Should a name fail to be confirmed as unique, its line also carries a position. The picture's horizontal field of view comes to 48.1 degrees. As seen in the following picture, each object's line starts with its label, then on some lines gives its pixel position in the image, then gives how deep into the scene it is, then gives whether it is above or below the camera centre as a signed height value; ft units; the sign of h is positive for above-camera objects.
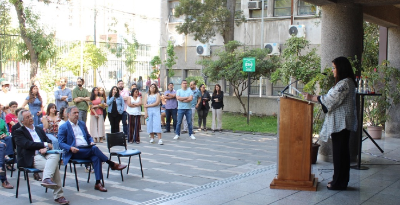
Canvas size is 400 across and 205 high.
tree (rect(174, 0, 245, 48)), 77.25 +12.00
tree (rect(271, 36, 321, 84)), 49.93 +2.64
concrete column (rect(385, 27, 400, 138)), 43.96 +2.60
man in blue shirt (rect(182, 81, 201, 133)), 52.24 -1.36
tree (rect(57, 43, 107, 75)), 76.23 +4.76
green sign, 56.87 +2.76
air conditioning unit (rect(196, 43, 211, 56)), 87.45 +7.13
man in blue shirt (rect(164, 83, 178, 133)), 49.77 -1.97
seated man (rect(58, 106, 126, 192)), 24.79 -3.39
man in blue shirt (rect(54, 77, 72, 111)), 41.24 -0.93
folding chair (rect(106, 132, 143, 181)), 27.55 -3.68
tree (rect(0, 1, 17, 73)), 69.82 +9.13
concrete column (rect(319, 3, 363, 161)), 29.22 +3.54
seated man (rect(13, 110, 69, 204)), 22.04 -3.66
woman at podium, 22.30 -1.54
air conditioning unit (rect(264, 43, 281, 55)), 79.05 +6.84
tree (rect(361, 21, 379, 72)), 48.41 +4.49
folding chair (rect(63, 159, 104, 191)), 24.77 -4.24
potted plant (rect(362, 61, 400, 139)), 41.91 -1.21
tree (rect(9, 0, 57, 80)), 72.79 +7.23
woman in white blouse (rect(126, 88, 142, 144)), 43.83 -3.06
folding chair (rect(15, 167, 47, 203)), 22.68 -4.31
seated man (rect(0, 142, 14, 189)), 25.29 -4.88
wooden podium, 22.27 -2.89
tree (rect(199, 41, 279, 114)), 65.67 +2.86
